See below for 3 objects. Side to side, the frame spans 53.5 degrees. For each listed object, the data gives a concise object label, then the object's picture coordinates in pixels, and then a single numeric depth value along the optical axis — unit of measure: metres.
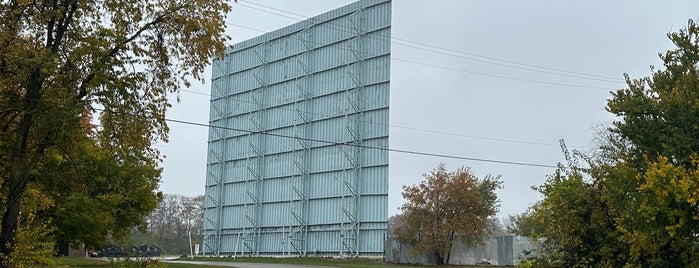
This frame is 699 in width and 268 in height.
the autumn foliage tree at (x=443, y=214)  42.41
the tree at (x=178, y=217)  89.44
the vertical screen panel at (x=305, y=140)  44.22
